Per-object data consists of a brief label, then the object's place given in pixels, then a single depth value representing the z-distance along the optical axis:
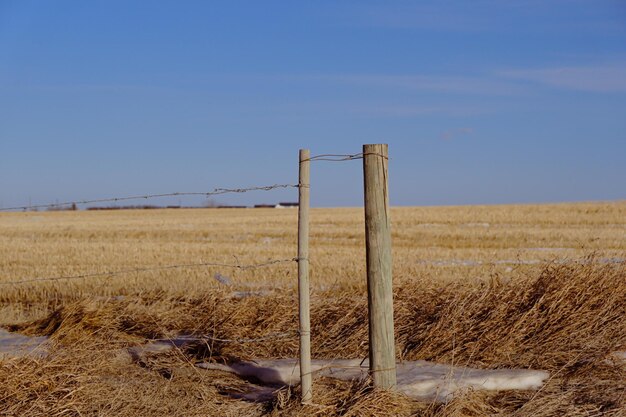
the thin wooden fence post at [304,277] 5.34
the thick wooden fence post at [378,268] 5.44
